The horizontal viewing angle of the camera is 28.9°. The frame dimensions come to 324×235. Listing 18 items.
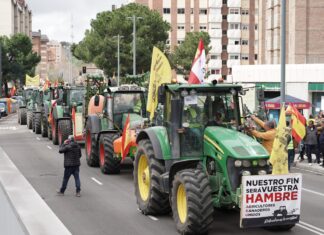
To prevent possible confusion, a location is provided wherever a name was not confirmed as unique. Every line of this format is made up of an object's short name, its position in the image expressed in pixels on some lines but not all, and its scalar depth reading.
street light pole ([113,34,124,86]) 60.00
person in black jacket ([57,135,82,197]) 14.62
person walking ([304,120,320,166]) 21.61
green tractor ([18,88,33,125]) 42.84
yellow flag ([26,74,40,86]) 50.05
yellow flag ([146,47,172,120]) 13.07
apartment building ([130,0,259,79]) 94.56
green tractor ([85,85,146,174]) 18.12
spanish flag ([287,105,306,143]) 21.06
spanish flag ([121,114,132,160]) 16.33
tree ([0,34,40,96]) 90.34
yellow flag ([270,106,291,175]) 10.32
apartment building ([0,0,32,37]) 129.12
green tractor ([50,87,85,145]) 25.00
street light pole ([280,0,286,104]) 22.97
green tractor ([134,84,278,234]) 10.33
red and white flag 13.51
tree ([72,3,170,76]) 66.31
